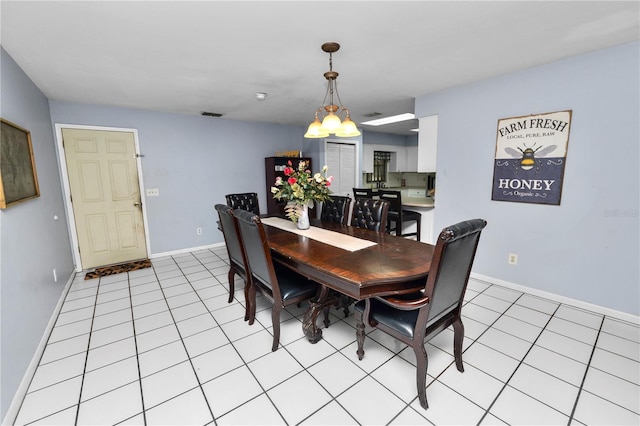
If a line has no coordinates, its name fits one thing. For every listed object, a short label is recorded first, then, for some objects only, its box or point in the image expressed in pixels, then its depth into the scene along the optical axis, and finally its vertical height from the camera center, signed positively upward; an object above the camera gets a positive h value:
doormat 3.63 -1.25
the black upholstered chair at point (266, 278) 1.90 -0.81
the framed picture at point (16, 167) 1.82 +0.09
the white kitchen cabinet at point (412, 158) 7.00 +0.41
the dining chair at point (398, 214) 4.02 -0.60
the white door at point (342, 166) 5.69 +0.19
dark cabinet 5.11 +0.07
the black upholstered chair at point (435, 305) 1.38 -0.74
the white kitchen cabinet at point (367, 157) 6.25 +0.40
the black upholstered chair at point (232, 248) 2.30 -0.65
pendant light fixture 2.15 +0.42
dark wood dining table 1.55 -0.56
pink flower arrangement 2.53 -0.12
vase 2.68 -0.42
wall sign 2.52 +0.15
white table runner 2.18 -0.54
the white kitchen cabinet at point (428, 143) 3.43 +0.39
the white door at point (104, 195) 3.64 -0.24
